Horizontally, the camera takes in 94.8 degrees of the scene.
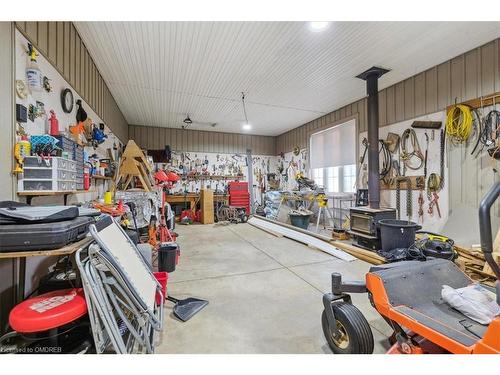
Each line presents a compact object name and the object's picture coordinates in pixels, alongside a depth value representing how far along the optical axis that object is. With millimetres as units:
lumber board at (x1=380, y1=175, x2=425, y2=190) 4195
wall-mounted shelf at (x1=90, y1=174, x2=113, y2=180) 3496
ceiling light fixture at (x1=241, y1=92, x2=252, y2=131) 5247
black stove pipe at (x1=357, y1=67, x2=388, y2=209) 4141
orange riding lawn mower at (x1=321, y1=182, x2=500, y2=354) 1177
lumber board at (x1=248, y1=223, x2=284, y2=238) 5165
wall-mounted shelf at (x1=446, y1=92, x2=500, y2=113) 3221
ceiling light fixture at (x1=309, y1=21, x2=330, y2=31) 2827
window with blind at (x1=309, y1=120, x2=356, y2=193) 5848
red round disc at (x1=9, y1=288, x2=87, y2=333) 1214
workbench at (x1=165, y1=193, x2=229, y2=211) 7453
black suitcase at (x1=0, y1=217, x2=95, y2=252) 1275
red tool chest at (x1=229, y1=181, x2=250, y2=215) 7742
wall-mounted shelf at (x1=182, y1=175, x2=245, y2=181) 8070
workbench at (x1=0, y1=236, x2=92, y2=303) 1263
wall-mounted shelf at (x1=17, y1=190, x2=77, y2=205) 1812
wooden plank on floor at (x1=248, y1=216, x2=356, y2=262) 3660
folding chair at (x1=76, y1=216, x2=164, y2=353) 1344
